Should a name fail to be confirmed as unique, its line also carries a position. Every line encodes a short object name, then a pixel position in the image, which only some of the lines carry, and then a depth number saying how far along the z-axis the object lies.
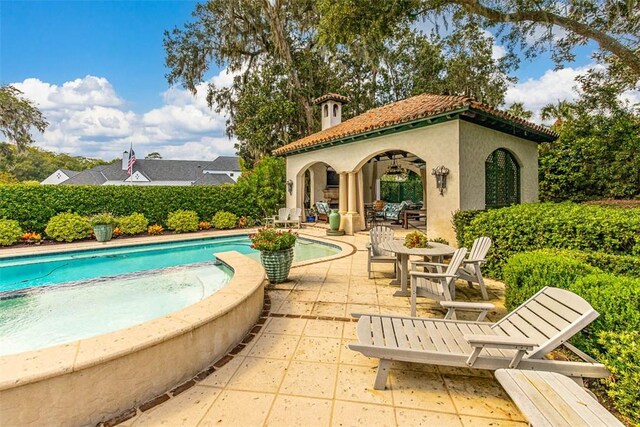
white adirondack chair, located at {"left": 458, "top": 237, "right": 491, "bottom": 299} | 5.38
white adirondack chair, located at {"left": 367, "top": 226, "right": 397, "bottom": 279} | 6.66
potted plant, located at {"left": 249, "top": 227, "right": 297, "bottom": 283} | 5.88
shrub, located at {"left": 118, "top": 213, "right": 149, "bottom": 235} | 13.13
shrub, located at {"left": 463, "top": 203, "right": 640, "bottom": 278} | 4.82
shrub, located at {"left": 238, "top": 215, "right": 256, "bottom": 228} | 15.99
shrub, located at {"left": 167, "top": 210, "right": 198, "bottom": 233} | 14.22
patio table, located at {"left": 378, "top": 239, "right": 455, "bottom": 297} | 5.51
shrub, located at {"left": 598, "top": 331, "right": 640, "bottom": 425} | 2.36
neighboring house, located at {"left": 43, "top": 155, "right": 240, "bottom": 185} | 38.66
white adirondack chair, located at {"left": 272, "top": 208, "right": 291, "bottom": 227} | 15.23
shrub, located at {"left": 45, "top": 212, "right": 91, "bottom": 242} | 11.80
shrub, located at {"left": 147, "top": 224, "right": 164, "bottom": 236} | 13.80
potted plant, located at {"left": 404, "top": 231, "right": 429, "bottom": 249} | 5.79
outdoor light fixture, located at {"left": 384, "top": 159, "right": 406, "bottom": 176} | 17.88
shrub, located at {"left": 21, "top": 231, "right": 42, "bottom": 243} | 11.50
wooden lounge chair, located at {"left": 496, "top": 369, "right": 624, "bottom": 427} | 1.76
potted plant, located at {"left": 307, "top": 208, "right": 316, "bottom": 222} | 16.97
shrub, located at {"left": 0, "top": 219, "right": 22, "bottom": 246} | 11.02
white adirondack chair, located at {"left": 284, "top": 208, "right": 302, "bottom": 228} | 15.38
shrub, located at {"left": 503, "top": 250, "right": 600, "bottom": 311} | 3.69
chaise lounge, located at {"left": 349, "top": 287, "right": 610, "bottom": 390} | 2.62
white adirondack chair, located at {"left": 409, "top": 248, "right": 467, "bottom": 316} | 4.35
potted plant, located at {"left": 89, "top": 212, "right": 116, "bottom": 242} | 11.93
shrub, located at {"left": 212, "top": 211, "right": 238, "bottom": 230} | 15.27
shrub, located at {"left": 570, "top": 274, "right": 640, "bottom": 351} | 2.67
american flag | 27.14
